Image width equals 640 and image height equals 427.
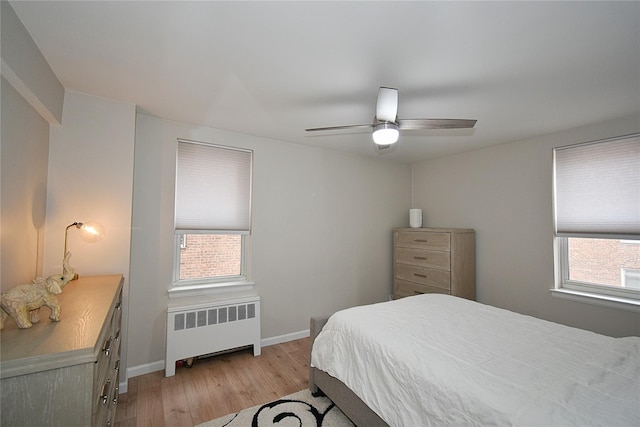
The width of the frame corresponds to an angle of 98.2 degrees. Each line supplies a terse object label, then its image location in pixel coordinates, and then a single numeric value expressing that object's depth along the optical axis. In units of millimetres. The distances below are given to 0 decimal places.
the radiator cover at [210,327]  2600
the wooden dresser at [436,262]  3354
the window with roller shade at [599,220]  2504
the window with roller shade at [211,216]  2840
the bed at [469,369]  1148
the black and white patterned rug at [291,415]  1945
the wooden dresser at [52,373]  936
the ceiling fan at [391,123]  1742
